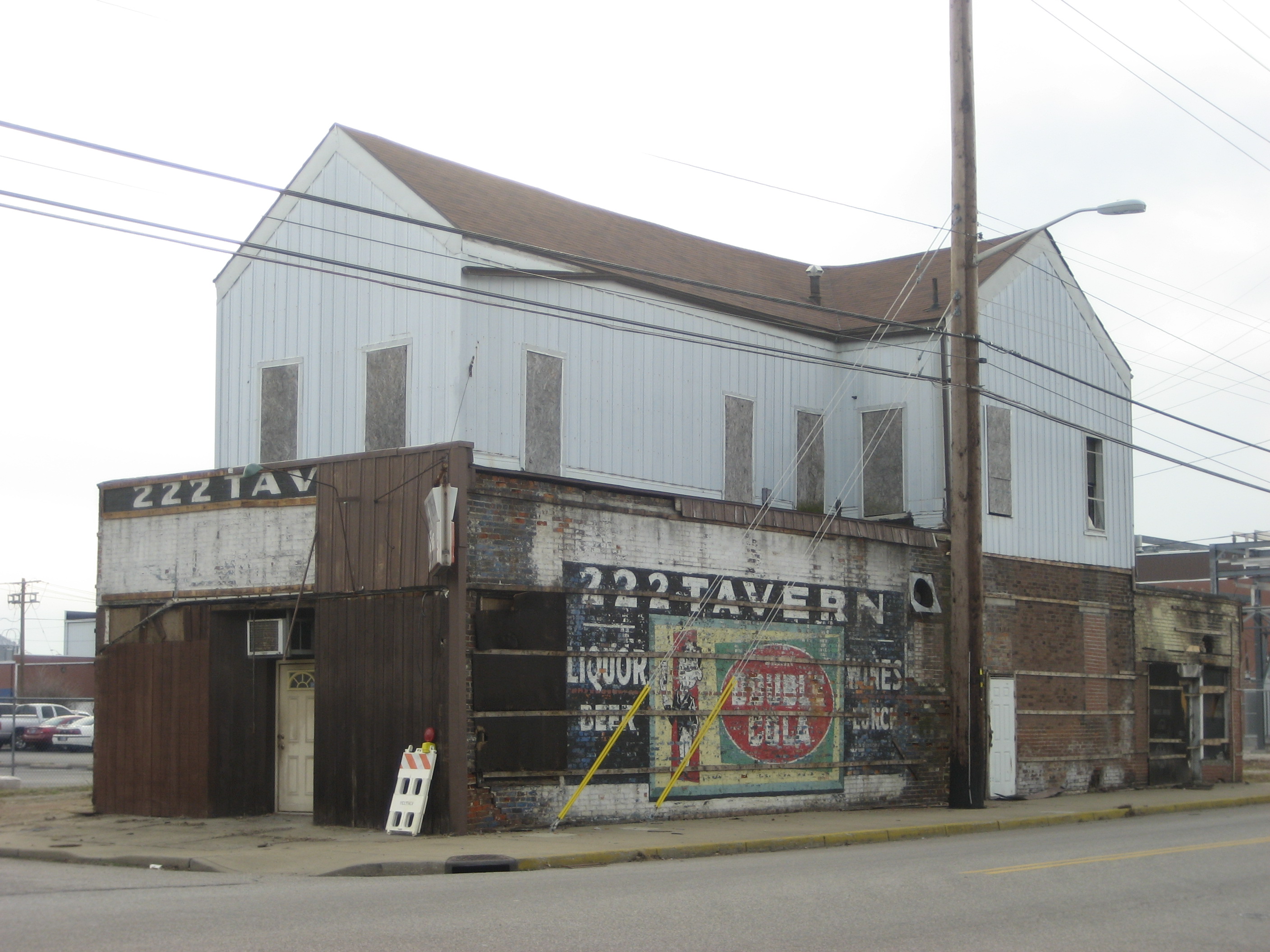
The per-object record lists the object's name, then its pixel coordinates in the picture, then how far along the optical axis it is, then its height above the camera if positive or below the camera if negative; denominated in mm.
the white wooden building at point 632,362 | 19641 +3938
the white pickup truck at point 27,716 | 43406 -3585
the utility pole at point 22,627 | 61469 -925
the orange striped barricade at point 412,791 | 15875 -2114
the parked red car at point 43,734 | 43094 -3963
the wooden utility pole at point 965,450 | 20031 +2335
